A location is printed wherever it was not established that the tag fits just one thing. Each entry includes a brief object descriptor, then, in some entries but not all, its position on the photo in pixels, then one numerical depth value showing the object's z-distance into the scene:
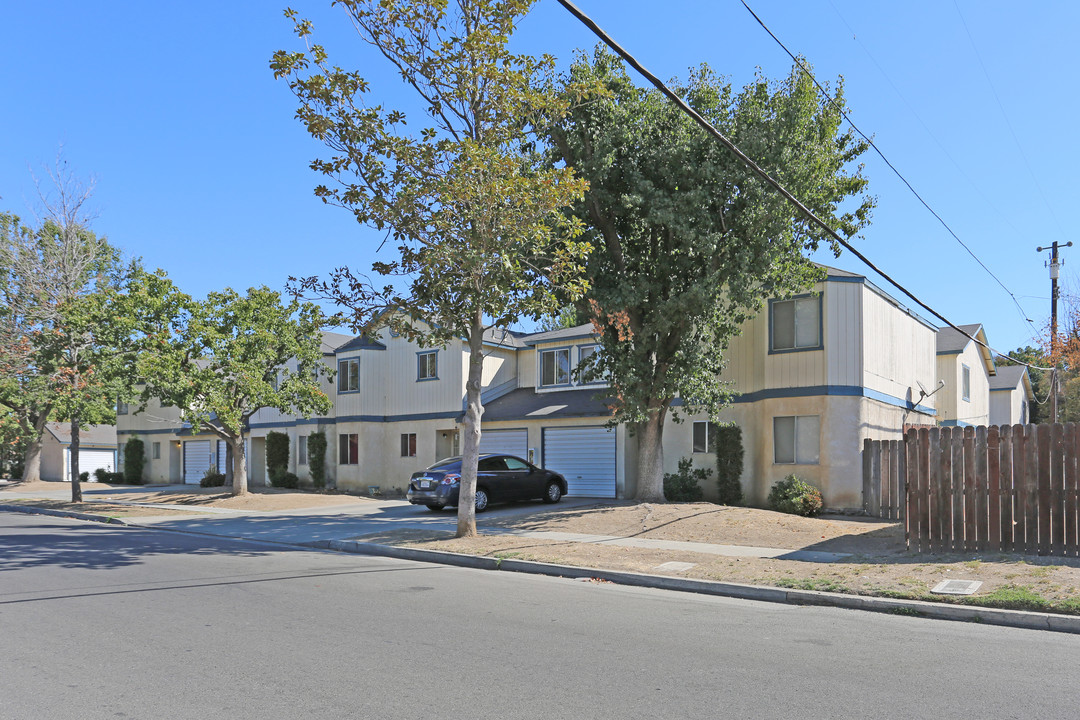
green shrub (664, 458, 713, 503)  22.38
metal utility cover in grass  9.29
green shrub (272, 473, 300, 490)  32.47
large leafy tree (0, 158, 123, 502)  23.98
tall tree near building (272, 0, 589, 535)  13.27
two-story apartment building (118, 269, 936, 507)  20.17
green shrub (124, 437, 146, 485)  41.06
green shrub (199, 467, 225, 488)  34.16
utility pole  28.78
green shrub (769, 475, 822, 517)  19.23
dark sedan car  20.25
